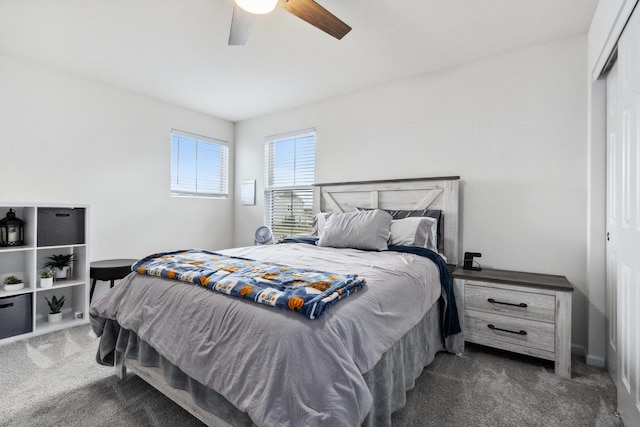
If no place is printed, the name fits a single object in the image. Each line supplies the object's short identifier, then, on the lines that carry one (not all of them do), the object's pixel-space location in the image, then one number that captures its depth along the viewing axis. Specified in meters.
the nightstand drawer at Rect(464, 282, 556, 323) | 2.17
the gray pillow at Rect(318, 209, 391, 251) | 2.70
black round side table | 3.00
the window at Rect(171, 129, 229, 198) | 4.16
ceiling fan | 1.73
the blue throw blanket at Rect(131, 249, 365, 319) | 1.25
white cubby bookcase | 2.64
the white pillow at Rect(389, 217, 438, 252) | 2.72
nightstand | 2.11
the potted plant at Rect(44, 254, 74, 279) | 2.96
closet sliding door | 1.39
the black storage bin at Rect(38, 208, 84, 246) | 2.78
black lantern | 2.68
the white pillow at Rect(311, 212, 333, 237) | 3.32
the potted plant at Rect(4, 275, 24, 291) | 2.66
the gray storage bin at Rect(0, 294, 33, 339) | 2.53
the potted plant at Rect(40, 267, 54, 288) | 2.79
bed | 1.07
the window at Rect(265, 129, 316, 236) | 4.13
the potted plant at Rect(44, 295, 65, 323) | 2.91
